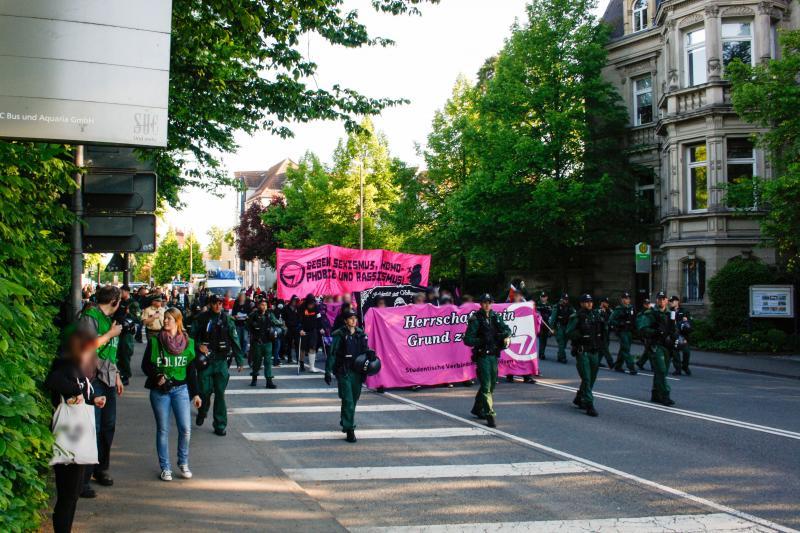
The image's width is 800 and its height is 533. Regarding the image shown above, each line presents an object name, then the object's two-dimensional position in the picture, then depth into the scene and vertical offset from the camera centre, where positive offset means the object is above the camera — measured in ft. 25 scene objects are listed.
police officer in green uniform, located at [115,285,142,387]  36.68 -2.11
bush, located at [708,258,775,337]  79.41 +1.38
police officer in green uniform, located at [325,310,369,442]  32.07 -2.70
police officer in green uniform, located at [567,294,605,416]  38.68 -2.43
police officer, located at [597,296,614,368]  59.47 -1.70
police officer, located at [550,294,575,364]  66.03 -1.47
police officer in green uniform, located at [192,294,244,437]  33.47 -2.32
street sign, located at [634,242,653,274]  82.48 +5.19
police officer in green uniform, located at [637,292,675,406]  41.91 -2.02
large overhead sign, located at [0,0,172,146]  17.17 +5.31
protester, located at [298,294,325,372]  58.44 -2.23
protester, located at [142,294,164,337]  36.40 -0.91
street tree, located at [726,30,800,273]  63.72 +16.11
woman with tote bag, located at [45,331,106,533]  17.84 -3.03
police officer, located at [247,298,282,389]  48.47 -2.08
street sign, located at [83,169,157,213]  27.43 +3.77
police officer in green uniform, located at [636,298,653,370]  44.68 -3.83
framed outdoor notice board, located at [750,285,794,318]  75.00 +0.48
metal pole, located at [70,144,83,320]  25.80 +1.59
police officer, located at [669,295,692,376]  57.31 -1.89
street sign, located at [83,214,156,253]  27.48 +2.30
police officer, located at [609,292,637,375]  58.23 -1.83
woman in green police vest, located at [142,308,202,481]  25.48 -2.70
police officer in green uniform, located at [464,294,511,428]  36.04 -2.07
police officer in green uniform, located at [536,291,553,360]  69.62 -1.51
